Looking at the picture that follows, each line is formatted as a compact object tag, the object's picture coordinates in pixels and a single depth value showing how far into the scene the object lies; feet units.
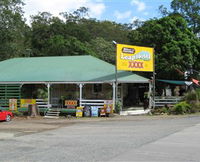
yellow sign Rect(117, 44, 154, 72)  89.92
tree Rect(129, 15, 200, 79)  109.81
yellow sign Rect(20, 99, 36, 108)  92.77
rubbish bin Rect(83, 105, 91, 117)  86.74
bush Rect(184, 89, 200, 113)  88.74
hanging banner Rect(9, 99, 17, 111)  93.20
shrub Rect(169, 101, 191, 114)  86.17
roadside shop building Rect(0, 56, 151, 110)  91.30
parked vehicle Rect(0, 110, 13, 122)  77.36
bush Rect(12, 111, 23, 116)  91.77
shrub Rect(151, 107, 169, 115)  89.52
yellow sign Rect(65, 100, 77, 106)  88.27
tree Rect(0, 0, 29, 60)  146.51
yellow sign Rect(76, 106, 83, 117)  86.56
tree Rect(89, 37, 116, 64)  180.60
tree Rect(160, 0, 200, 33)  179.42
